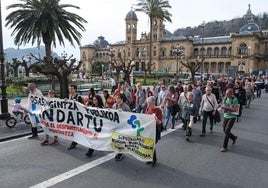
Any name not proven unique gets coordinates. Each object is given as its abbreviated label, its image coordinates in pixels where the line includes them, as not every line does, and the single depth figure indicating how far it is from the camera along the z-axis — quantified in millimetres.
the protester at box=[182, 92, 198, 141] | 8992
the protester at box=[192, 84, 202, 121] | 11359
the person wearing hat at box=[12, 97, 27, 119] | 10211
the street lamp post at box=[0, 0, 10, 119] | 11203
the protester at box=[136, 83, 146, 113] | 11659
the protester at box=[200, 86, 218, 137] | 9094
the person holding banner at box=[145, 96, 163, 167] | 6439
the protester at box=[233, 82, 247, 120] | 13266
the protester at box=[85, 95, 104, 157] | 7641
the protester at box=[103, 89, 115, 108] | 8661
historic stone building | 83375
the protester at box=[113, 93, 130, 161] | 6965
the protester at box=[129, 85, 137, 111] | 12782
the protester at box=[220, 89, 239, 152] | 7574
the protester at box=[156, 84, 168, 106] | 10762
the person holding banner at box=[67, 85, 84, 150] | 8124
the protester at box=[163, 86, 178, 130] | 10234
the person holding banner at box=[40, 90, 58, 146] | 7979
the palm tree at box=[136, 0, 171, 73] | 40969
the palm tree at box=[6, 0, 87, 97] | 19781
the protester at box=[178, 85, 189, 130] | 10133
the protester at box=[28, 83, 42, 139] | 8516
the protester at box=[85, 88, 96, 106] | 8180
